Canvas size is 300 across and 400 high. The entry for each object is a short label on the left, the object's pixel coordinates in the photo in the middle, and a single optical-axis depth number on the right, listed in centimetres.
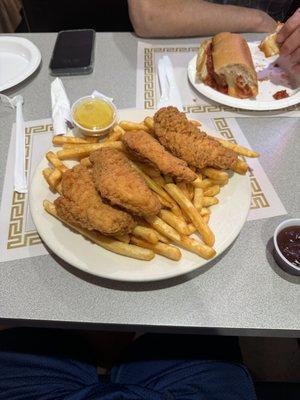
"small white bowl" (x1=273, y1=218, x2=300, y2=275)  33
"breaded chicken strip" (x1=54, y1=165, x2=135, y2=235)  31
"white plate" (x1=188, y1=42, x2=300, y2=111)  52
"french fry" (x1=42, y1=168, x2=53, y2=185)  37
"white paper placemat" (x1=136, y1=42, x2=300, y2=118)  53
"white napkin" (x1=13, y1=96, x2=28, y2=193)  43
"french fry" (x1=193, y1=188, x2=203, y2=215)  34
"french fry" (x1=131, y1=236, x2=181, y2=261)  32
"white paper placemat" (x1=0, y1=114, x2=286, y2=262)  38
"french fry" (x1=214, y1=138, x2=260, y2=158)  40
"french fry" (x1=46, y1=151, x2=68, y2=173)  37
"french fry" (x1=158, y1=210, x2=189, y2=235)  33
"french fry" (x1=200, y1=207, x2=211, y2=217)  35
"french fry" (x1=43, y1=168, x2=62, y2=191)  36
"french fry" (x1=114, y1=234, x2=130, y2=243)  33
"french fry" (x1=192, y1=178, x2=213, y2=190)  36
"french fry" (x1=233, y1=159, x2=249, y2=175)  37
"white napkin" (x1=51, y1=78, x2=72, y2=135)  49
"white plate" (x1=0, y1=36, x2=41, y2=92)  58
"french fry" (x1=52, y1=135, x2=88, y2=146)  41
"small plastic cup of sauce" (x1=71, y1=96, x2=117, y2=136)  45
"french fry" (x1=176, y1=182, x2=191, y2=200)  35
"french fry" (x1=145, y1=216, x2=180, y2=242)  32
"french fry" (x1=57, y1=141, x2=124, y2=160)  39
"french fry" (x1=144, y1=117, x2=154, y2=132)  40
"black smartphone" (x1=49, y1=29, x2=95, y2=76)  59
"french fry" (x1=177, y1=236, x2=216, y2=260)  32
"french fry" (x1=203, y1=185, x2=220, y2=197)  37
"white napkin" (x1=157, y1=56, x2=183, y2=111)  54
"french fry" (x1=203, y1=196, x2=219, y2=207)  36
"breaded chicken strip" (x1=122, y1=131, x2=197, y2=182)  34
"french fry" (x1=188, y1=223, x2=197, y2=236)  33
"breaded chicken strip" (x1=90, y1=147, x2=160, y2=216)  31
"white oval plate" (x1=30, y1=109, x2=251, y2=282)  32
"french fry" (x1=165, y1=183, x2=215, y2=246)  33
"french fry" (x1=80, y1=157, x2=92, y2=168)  38
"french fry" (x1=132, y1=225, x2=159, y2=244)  32
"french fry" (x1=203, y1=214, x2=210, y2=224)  35
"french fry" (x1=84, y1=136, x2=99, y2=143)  43
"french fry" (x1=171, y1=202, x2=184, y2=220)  35
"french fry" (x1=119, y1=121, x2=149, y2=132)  41
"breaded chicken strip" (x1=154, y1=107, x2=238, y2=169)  35
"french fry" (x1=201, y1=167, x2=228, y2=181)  36
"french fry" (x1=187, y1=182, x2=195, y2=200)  36
